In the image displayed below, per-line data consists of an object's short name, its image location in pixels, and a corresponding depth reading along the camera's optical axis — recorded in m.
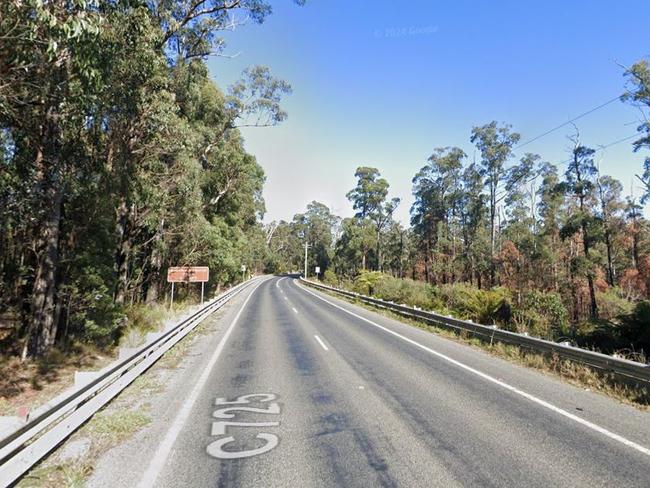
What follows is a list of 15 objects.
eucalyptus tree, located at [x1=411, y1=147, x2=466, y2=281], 44.84
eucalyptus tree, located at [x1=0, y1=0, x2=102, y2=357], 5.59
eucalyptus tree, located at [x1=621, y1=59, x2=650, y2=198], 19.22
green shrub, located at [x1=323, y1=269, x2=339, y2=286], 48.12
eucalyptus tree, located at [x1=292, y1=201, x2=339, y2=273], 90.62
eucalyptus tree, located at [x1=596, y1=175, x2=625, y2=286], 41.25
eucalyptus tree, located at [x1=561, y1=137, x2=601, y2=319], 24.23
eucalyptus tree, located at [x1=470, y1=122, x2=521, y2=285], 34.75
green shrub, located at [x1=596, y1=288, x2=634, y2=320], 21.71
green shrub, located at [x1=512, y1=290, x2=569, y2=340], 12.02
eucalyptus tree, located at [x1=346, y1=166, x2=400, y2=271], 55.25
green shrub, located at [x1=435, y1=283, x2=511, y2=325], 14.14
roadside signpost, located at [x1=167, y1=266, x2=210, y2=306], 19.55
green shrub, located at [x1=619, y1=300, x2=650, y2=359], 8.62
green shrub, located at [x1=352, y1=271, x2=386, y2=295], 30.73
